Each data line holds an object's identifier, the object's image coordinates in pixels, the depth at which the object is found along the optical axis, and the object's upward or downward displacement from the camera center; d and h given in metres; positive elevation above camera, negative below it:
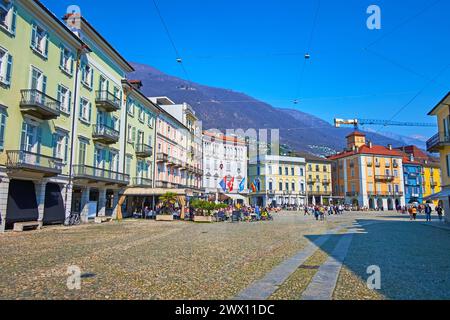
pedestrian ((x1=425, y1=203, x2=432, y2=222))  31.48 -1.03
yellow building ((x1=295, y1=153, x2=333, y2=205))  81.81 +4.35
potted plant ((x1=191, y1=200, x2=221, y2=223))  29.77 -0.94
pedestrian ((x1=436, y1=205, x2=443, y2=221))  30.99 -1.24
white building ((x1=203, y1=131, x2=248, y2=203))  68.62 +8.35
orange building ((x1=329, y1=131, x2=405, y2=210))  77.50 +5.04
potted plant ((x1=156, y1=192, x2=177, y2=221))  30.27 -0.34
